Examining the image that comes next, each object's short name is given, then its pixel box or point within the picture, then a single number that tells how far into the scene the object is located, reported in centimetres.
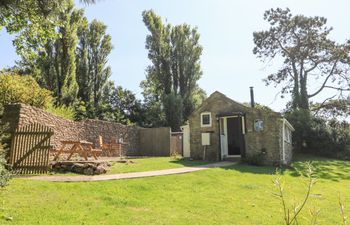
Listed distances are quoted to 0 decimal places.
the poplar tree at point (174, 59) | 3111
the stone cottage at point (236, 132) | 1537
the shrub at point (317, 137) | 2342
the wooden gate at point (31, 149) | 881
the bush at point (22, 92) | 1069
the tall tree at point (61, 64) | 2206
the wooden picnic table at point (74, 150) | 1048
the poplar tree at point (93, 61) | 2694
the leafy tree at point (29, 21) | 739
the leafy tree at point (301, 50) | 2788
